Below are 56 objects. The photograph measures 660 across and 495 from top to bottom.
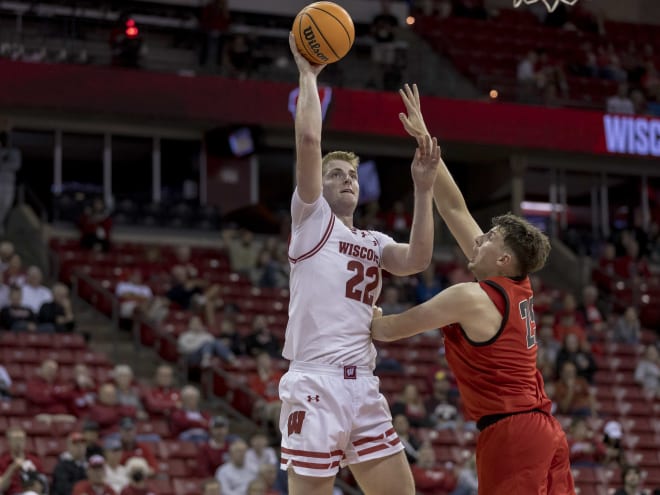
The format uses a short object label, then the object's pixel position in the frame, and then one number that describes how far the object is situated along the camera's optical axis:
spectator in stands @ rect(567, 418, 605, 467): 15.98
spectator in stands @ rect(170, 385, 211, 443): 14.75
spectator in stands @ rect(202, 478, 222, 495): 12.58
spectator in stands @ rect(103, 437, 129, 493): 12.77
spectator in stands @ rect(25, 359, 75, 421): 14.27
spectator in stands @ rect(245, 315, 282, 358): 17.11
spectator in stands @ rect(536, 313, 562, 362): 18.27
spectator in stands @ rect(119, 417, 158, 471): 13.34
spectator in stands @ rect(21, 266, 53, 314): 16.47
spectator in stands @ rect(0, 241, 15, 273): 17.67
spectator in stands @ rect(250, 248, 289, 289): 19.88
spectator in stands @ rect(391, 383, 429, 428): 15.99
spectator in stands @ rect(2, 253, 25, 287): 16.81
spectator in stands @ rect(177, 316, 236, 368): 16.66
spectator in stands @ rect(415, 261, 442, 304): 19.77
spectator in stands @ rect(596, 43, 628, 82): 25.91
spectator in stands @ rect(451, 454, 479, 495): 13.97
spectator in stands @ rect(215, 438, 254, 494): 13.52
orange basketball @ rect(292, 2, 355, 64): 6.48
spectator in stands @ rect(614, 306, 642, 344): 20.73
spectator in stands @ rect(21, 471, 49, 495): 11.54
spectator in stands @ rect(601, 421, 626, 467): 16.14
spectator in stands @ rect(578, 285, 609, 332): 20.91
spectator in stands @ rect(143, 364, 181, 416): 14.98
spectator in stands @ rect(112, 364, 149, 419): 14.66
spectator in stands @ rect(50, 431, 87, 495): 12.38
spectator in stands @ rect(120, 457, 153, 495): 12.48
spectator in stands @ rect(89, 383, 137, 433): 14.05
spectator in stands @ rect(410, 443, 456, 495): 14.31
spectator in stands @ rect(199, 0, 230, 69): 22.82
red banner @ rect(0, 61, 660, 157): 20.72
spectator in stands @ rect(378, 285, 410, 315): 18.53
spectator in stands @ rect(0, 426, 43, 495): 11.90
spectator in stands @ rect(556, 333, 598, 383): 18.09
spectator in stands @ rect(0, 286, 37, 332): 16.08
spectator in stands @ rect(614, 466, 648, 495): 13.59
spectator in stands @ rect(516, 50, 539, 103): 23.92
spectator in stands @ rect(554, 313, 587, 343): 19.03
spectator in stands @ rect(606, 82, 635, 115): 24.22
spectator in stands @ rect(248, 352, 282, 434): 15.55
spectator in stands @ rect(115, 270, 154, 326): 17.81
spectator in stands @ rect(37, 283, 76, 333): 16.38
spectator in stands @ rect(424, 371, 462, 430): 16.34
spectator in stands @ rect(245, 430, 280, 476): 13.78
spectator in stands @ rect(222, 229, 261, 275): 20.42
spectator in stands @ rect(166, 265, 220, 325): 17.83
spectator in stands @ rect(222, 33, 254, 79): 22.30
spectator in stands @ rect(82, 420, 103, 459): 12.61
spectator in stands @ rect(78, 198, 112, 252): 19.98
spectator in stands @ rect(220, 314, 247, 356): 17.09
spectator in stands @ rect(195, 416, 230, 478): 13.99
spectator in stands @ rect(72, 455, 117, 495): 12.02
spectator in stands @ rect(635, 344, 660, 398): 19.23
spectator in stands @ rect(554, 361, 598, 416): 17.33
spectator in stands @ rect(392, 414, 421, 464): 14.55
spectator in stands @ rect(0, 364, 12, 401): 14.38
